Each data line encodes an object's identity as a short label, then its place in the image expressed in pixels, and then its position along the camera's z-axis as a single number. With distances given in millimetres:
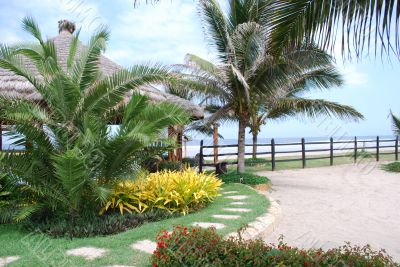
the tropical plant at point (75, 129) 5340
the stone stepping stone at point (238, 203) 7418
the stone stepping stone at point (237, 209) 6721
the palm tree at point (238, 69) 9672
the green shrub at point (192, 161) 15195
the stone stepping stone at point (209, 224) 5590
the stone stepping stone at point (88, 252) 4281
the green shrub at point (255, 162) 18059
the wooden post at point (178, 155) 12792
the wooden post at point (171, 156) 12555
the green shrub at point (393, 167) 15375
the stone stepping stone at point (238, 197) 8045
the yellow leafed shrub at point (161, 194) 6277
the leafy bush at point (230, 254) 3195
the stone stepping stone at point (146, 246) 4515
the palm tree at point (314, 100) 11327
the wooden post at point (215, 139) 15734
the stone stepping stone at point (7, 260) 4133
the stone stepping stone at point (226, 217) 6105
